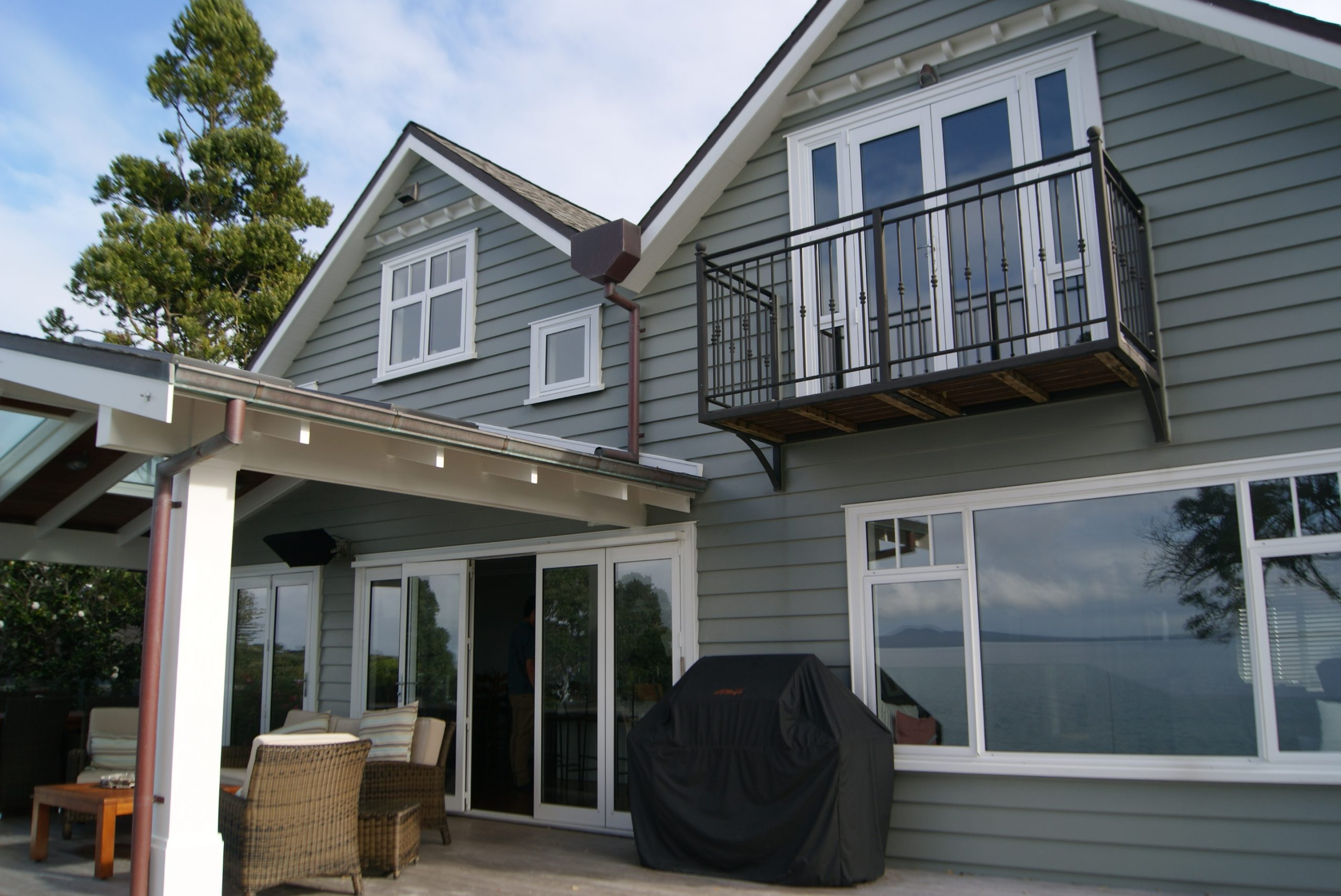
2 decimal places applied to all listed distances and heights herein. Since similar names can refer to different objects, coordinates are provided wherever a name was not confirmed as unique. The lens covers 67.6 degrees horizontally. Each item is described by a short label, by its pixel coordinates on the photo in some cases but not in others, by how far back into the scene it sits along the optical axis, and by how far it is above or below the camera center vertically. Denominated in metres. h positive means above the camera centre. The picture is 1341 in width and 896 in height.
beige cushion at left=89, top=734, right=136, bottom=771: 7.31 -0.87
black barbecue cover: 5.22 -0.82
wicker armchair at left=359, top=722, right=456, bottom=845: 6.59 -1.03
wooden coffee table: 5.76 -1.04
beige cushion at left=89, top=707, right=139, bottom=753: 7.52 -0.67
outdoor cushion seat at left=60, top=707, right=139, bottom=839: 7.21 -0.85
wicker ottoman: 5.71 -1.19
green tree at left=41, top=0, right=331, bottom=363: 16.42 +7.14
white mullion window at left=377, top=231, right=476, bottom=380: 8.94 +2.92
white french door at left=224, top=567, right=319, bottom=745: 9.48 -0.19
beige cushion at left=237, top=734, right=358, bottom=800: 5.04 -0.56
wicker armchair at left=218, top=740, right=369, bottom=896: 4.91 -0.94
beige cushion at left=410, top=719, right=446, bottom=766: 6.80 -0.77
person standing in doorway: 8.24 -0.54
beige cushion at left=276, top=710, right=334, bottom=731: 7.89 -0.68
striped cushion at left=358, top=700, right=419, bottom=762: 6.81 -0.71
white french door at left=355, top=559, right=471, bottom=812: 8.28 -0.12
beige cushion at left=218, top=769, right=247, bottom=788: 7.15 -1.05
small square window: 7.88 +2.17
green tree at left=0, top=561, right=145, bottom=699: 12.26 +0.07
